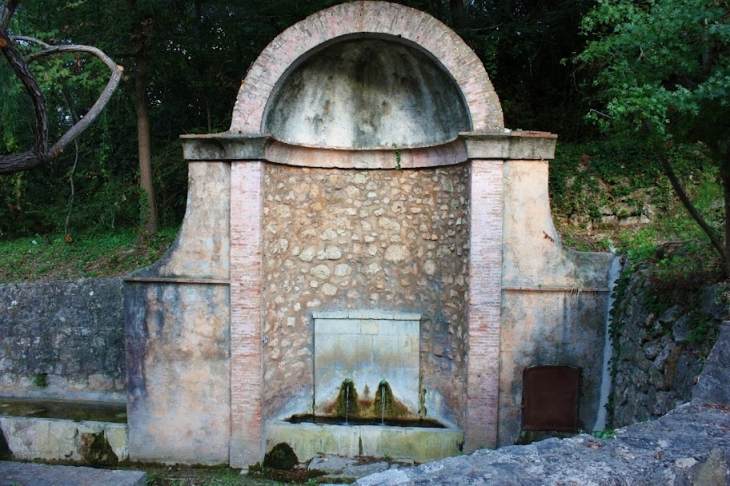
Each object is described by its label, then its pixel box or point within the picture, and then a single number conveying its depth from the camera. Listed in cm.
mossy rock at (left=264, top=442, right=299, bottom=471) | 740
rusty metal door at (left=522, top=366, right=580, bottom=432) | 690
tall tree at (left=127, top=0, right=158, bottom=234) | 1022
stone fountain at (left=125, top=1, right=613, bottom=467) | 686
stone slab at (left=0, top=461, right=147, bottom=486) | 625
